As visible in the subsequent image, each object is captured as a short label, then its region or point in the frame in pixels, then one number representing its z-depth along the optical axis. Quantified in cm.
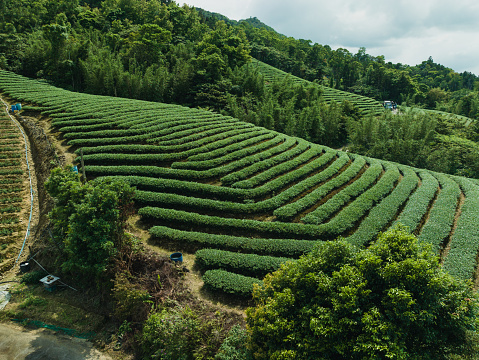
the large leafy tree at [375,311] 693
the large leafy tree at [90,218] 1170
